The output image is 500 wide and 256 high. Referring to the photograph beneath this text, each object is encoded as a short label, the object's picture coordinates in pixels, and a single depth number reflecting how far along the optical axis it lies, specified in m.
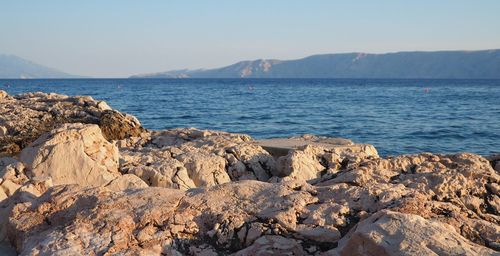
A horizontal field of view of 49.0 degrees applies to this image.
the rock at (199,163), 6.11
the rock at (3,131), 8.96
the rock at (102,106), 11.28
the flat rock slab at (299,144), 8.01
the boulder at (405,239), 2.95
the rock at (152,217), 3.49
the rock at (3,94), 13.12
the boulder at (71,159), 5.39
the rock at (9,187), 4.97
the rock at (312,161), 6.62
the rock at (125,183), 5.17
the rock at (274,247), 3.37
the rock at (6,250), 3.85
